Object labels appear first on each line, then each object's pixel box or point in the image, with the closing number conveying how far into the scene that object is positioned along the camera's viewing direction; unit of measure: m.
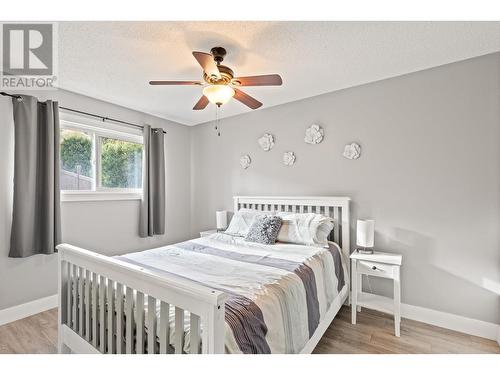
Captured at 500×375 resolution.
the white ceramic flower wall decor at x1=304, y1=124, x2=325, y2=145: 3.00
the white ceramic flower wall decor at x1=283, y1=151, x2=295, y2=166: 3.21
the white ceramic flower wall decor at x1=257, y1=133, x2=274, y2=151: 3.38
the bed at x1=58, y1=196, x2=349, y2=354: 1.12
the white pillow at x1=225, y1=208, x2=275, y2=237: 3.07
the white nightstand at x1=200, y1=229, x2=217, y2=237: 3.53
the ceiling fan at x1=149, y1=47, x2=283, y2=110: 1.78
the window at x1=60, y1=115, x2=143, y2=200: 2.88
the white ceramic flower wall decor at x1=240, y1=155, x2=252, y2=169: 3.61
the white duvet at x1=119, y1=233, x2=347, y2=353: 1.41
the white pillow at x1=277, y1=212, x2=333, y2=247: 2.61
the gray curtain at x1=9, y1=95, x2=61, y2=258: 2.40
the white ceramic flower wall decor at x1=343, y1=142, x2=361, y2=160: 2.76
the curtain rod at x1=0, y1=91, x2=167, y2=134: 2.41
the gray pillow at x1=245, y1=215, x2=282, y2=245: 2.68
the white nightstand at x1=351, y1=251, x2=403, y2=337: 2.23
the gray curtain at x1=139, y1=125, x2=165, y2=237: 3.49
